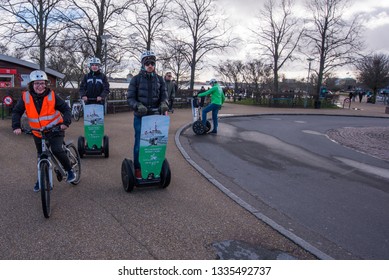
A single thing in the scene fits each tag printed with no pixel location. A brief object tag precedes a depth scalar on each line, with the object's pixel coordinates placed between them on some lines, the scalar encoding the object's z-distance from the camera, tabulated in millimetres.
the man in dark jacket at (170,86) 12117
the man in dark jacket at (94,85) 7203
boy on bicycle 4215
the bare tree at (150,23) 22773
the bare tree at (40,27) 17094
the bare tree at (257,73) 35844
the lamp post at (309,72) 28219
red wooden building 22416
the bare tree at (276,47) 32750
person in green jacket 10909
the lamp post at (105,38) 15961
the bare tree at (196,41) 27094
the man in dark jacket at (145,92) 4973
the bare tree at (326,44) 28656
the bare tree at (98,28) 18388
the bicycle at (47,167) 3914
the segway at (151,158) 4836
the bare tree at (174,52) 25008
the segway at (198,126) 11258
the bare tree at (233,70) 37559
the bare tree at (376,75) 49750
